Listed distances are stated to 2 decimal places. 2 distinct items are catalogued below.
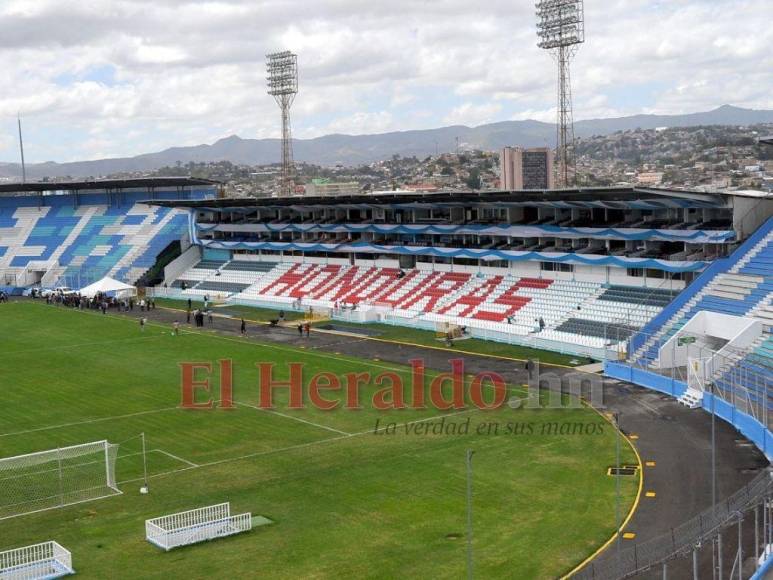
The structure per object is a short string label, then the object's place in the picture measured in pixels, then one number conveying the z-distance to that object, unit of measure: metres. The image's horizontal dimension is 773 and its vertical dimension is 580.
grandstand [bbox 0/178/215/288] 82.38
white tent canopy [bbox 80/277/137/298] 69.44
